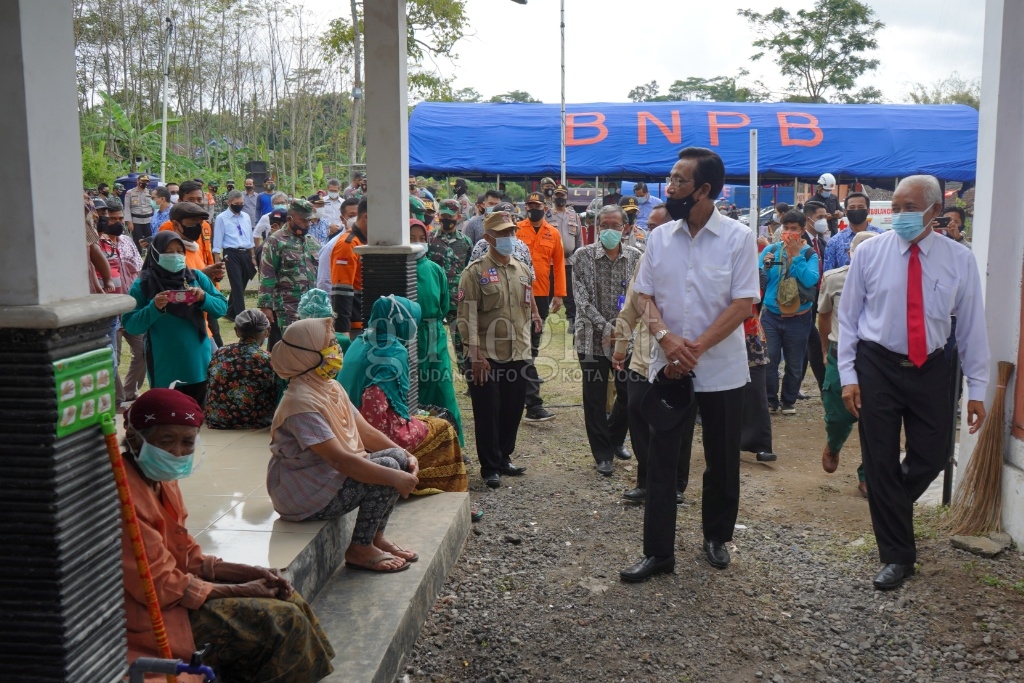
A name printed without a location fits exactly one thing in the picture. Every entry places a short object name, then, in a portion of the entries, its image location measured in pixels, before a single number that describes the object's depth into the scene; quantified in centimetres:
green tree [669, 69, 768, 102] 6107
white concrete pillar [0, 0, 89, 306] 217
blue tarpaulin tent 1661
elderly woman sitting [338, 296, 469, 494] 511
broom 505
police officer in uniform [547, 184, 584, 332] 1321
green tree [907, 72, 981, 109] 3644
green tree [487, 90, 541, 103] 5758
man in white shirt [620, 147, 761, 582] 443
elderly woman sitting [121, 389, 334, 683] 280
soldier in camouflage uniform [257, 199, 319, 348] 818
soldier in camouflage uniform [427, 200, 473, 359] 970
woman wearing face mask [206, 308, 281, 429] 602
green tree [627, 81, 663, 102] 7100
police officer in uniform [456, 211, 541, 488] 627
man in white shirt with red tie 441
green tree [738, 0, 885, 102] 3120
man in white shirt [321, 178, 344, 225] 1689
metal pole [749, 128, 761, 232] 829
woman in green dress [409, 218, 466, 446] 643
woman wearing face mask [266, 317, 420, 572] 383
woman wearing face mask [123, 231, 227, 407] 568
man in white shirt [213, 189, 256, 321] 1327
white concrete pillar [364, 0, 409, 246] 573
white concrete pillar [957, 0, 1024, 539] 506
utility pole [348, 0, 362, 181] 1799
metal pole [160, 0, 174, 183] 1768
